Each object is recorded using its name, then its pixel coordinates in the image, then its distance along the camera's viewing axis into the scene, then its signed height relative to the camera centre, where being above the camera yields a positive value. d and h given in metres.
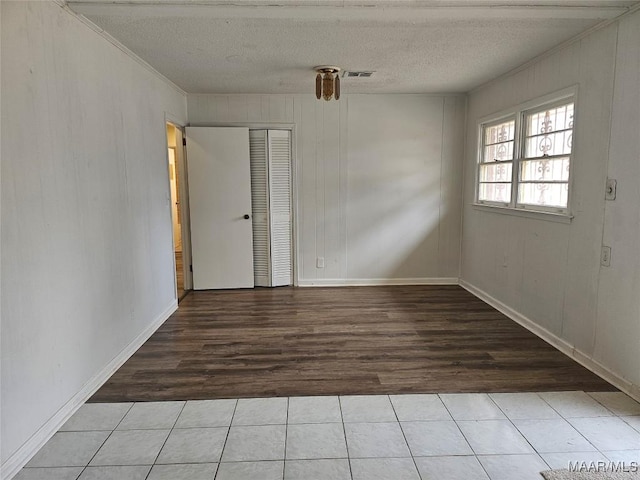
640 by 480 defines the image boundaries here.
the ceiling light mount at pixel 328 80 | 3.51 +0.95
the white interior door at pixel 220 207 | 4.64 -0.22
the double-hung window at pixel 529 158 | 3.13 +0.25
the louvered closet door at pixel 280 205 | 4.79 -0.21
